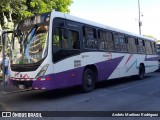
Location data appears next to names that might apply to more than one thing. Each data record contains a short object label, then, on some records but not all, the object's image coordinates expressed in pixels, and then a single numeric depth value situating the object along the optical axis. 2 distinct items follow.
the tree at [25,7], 10.56
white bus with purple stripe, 5.48
